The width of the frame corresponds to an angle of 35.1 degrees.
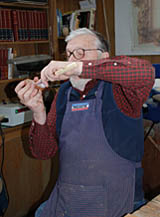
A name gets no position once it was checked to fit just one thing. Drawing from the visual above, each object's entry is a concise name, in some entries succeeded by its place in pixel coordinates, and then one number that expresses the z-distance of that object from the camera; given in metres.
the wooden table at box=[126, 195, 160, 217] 0.74
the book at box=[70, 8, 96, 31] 2.68
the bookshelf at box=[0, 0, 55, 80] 2.24
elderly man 1.11
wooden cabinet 2.03
